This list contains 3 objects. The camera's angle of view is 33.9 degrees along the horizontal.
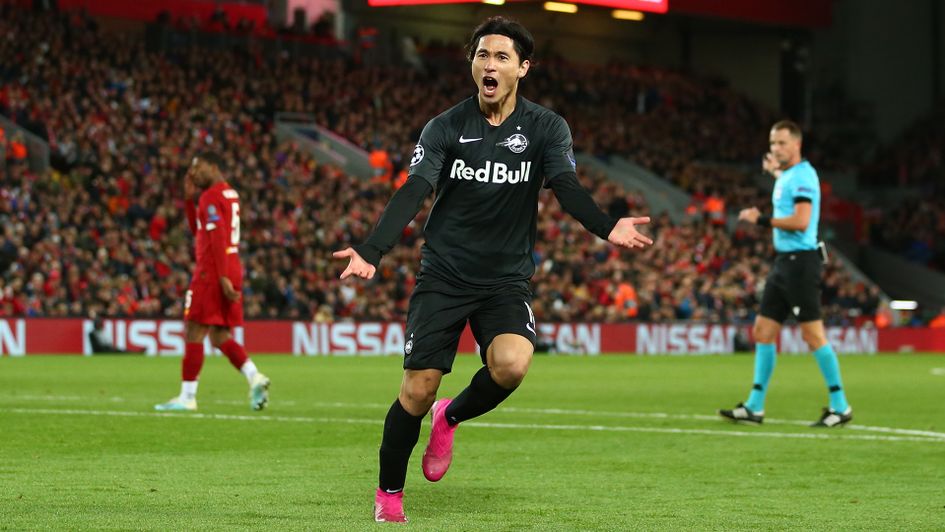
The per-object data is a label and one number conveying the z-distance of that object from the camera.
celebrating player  7.08
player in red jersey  13.26
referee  12.77
